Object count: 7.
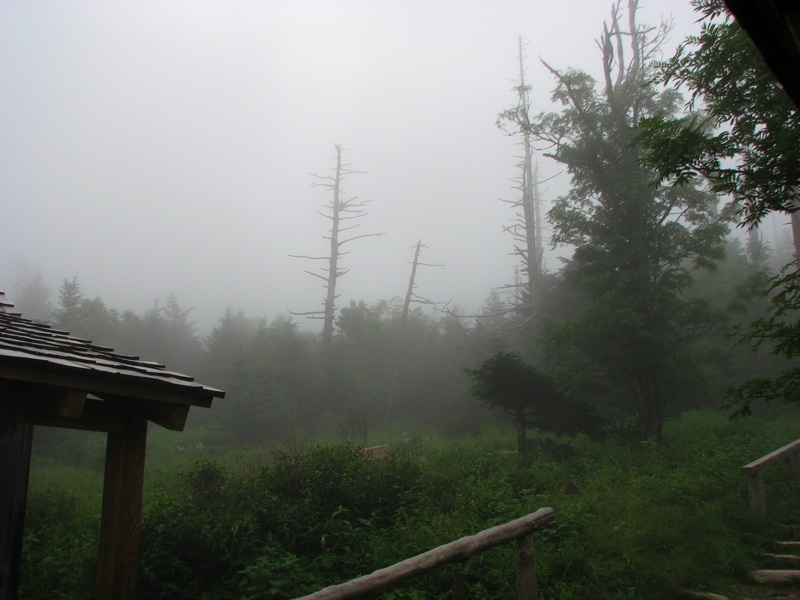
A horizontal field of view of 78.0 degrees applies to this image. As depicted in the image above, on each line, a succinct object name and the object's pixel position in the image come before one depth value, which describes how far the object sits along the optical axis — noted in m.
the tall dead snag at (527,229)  25.41
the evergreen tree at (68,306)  27.77
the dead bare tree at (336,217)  28.83
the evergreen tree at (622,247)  14.19
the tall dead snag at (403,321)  28.11
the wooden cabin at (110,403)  3.11
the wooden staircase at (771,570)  5.31
